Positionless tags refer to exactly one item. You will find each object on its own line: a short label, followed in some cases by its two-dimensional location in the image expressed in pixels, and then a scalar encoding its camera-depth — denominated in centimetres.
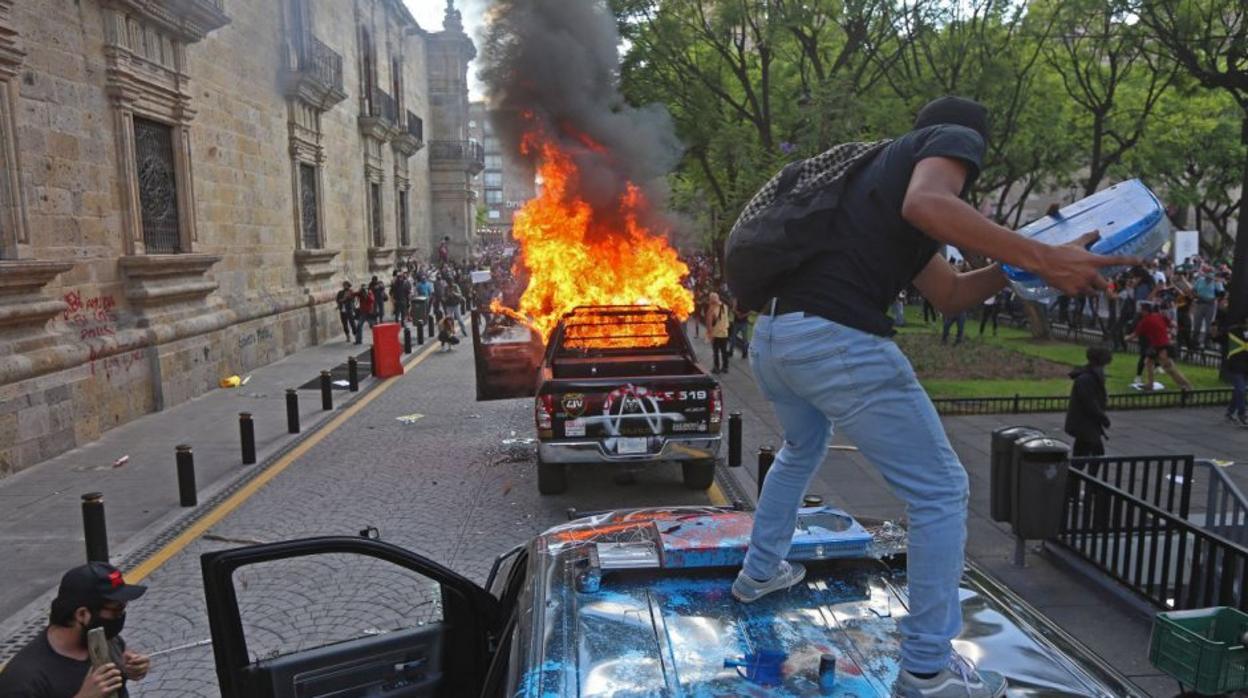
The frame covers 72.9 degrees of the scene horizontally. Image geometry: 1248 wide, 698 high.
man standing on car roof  193
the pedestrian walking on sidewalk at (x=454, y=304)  2298
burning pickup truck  762
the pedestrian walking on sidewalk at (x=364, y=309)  2047
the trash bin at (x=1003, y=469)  612
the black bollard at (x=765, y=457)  720
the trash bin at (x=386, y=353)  1565
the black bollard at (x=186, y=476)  781
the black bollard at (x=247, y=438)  929
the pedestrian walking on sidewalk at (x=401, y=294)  2373
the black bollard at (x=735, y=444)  916
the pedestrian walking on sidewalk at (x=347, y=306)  2047
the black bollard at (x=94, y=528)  612
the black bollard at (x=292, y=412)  1089
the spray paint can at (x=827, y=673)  180
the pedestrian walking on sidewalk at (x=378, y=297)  2130
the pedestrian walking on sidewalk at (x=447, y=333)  1975
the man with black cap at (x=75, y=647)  305
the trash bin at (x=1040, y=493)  600
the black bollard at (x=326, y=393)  1241
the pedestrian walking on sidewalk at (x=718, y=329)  1535
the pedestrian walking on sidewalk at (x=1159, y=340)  1242
